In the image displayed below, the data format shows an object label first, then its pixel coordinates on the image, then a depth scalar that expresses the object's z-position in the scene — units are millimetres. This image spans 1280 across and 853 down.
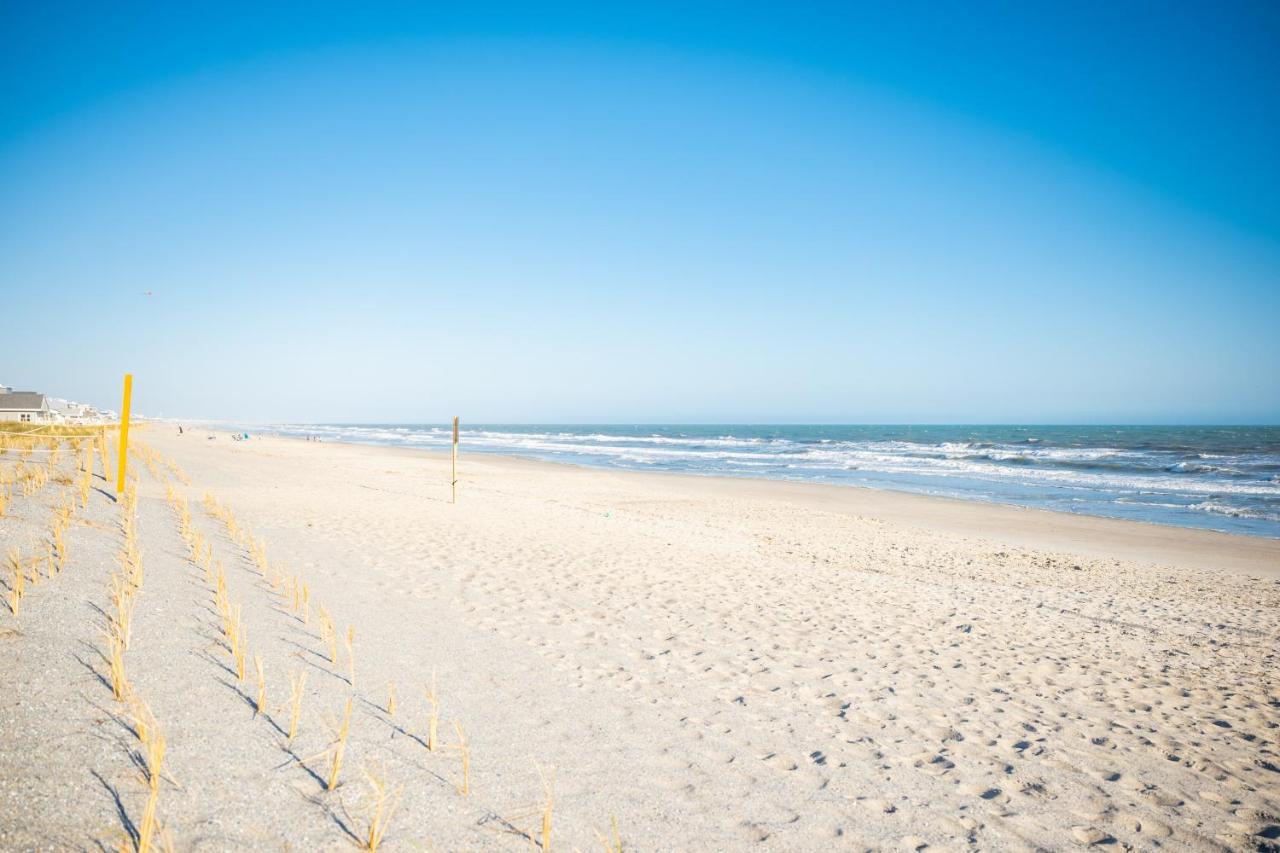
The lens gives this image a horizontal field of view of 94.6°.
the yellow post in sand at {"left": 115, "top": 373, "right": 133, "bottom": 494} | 9803
